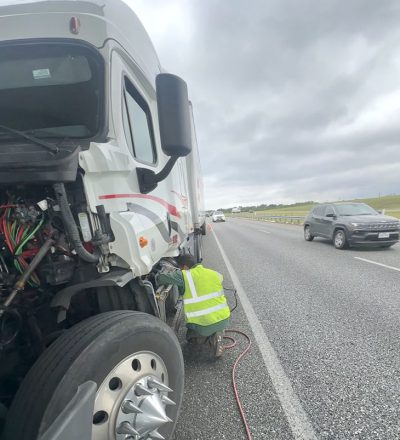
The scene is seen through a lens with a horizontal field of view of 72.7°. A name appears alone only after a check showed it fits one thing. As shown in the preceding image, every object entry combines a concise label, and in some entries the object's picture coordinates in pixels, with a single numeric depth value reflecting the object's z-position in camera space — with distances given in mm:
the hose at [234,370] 2018
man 2742
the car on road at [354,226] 8742
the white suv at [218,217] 44531
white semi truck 1389
